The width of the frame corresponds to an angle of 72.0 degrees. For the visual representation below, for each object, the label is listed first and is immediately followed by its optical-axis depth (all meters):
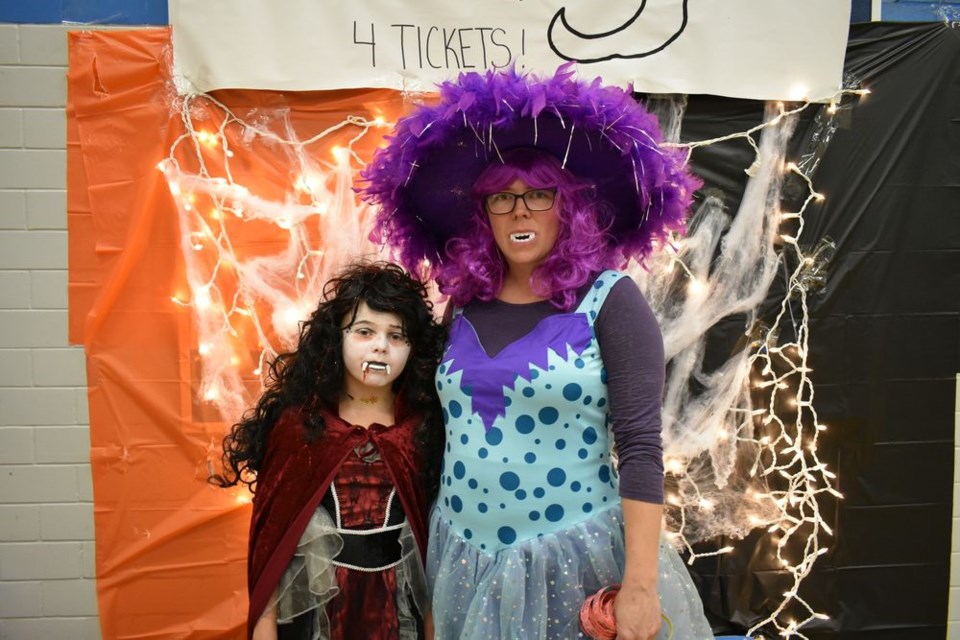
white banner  1.83
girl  1.37
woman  1.18
